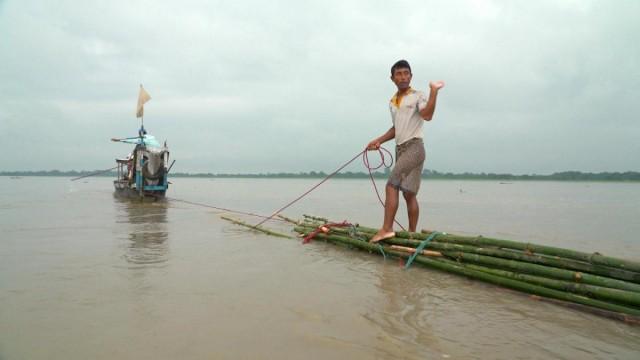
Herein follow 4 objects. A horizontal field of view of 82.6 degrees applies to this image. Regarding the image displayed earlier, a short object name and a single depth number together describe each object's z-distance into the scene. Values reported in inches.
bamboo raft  129.8
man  202.7
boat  752.5
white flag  755.4
